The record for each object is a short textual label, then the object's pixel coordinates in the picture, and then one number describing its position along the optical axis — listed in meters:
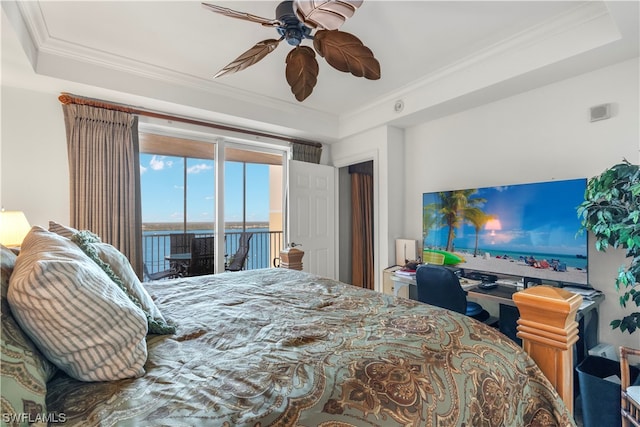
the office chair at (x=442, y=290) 2.26
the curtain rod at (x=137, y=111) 2.66
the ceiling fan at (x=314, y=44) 1.47
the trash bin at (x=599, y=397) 1.64
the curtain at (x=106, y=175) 2.68
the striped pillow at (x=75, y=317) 0.66
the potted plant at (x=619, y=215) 1.72
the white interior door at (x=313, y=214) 3.99
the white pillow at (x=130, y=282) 1.06
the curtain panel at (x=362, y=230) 4.98
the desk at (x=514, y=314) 1.96
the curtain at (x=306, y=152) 4.14
